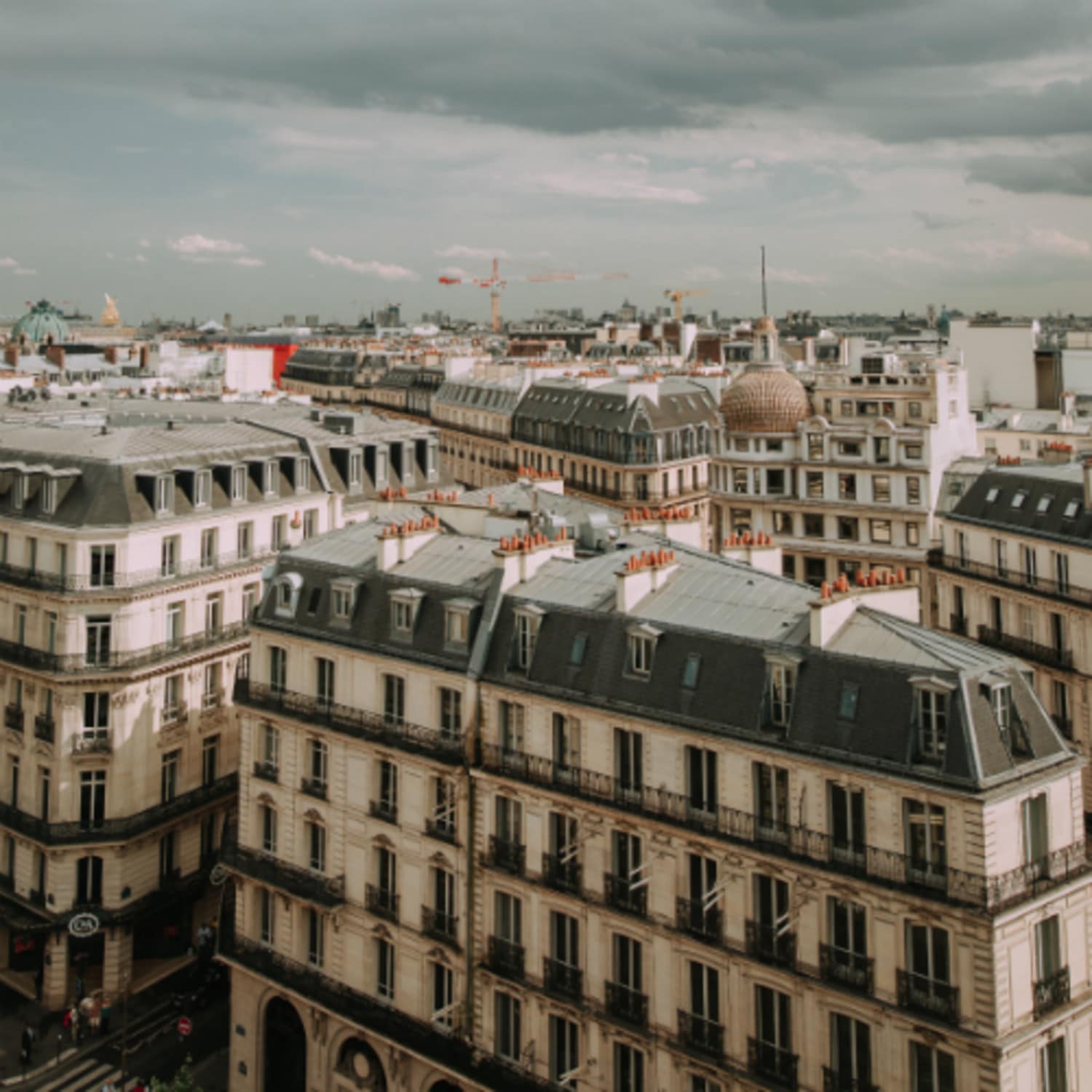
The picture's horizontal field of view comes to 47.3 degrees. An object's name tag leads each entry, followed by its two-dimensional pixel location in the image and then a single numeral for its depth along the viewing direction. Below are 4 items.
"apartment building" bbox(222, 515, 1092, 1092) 22.06
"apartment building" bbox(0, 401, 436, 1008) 39.56
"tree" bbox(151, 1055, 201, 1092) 29.25
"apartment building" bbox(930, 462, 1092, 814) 43.38
